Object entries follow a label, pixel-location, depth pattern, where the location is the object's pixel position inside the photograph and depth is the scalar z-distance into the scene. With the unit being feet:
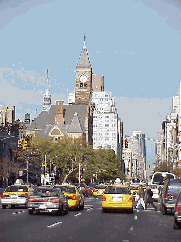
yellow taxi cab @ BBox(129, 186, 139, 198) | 194.92
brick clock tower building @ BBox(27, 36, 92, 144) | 500.33
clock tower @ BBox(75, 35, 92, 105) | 593.83
